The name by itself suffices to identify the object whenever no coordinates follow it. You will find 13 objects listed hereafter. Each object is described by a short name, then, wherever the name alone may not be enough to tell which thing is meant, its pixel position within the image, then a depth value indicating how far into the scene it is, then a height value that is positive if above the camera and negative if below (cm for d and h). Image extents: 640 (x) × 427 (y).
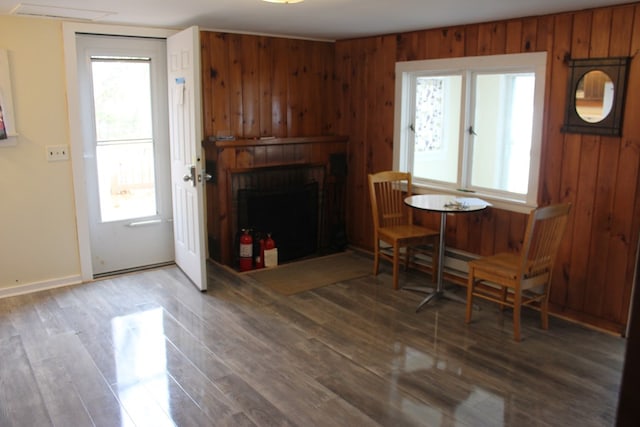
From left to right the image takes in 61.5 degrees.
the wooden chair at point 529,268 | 346 -95
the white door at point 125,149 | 453 -23
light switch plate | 427 -24
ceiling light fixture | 306 +69
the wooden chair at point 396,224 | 447 -89
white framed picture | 398 +12
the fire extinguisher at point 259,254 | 505 -122
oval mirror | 350 +19
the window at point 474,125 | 410 +0
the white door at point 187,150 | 413 -22
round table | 402 -61
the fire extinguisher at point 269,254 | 506 -121
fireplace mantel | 490 -37
